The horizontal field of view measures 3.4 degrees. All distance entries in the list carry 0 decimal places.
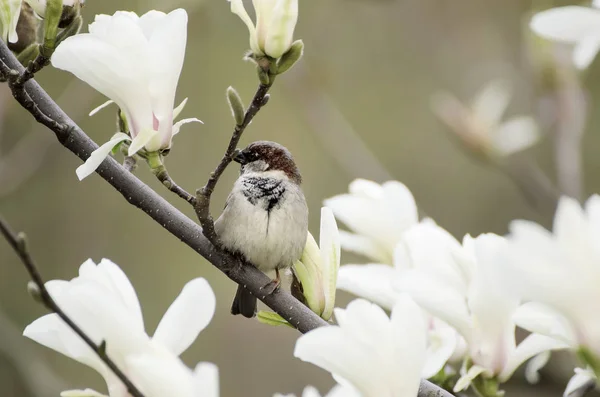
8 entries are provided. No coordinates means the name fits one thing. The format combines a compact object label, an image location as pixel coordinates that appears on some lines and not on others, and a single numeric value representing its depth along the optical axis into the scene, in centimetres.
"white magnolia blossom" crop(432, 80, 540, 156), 688
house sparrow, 628
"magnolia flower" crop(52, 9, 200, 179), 608
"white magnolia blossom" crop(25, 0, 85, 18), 612
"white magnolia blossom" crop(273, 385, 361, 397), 600
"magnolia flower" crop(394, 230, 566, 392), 610
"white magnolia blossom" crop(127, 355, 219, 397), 599
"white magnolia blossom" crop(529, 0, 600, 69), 605
